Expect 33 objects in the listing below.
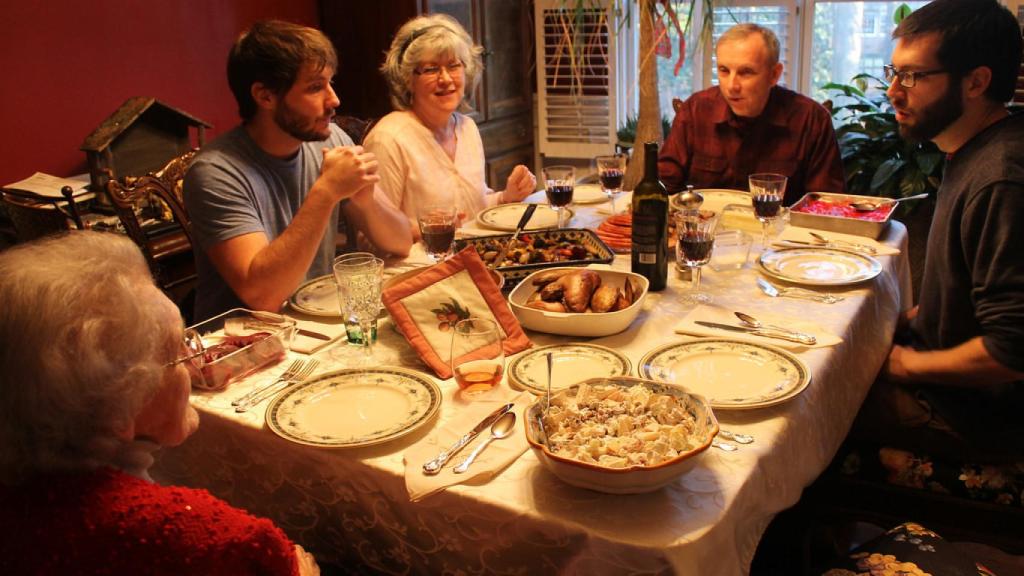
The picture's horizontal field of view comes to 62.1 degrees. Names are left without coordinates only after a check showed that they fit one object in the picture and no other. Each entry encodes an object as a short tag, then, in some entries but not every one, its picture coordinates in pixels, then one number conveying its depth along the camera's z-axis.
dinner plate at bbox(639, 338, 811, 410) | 1.33
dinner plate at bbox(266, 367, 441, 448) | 1.27
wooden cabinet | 4.03
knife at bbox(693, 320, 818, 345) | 1.54
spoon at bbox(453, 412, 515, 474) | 1.21
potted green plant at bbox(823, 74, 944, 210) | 3.73
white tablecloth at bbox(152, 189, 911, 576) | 1.05
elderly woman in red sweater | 0.92
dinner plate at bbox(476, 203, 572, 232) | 2.43
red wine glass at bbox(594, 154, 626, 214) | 2.30
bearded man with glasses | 1.67
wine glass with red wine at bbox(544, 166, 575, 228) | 2.22
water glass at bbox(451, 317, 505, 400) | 1.38
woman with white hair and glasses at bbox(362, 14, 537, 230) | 2.70
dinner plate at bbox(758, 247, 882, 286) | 1.86
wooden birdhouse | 2.94
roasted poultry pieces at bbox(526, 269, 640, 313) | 1.61
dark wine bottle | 1.72
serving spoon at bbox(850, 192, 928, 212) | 2.29
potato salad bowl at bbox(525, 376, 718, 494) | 1.05
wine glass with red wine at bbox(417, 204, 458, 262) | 1.81
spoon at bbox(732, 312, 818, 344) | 1.54
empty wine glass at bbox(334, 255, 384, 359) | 1.56
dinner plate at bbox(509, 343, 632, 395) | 1.42
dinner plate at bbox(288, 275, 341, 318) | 1.78
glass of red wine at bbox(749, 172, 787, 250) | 2.01
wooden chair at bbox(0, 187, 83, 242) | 2.73
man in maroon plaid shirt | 2.80
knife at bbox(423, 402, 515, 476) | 1.17
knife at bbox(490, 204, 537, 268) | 1.93
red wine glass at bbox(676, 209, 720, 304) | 1.72
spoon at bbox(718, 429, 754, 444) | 1.22
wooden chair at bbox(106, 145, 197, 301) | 2.16
